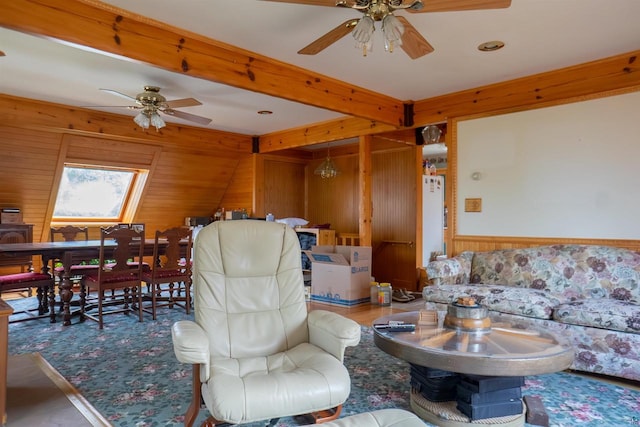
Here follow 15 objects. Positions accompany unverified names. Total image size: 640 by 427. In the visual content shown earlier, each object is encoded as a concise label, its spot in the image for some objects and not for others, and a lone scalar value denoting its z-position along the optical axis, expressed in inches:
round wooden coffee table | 74.1
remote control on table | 91.9
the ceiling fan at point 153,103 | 169.9
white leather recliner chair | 66.0
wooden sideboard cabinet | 202.5
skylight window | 258.1
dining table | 158.2
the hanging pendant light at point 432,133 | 213.5
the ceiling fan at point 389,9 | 86.7
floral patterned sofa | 108.2
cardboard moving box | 197.3
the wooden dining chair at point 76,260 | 167.5
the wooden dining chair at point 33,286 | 157.6
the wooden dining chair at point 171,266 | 176.0
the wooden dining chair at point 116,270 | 161.2
